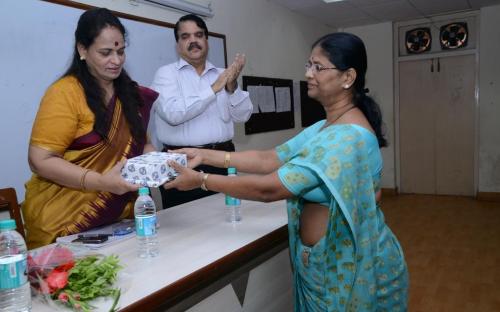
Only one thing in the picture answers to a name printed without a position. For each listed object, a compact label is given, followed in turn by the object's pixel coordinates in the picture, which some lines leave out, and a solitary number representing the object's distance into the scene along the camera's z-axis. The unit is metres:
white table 1.12
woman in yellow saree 1.51
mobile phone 1.47
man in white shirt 2.33
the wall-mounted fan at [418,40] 5.55
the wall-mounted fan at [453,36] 5.34
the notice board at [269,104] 3.97
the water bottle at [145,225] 1.33
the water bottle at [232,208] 1.74
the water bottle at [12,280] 0.97
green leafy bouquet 1.03
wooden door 5.48
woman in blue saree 1.24
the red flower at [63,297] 1.01
